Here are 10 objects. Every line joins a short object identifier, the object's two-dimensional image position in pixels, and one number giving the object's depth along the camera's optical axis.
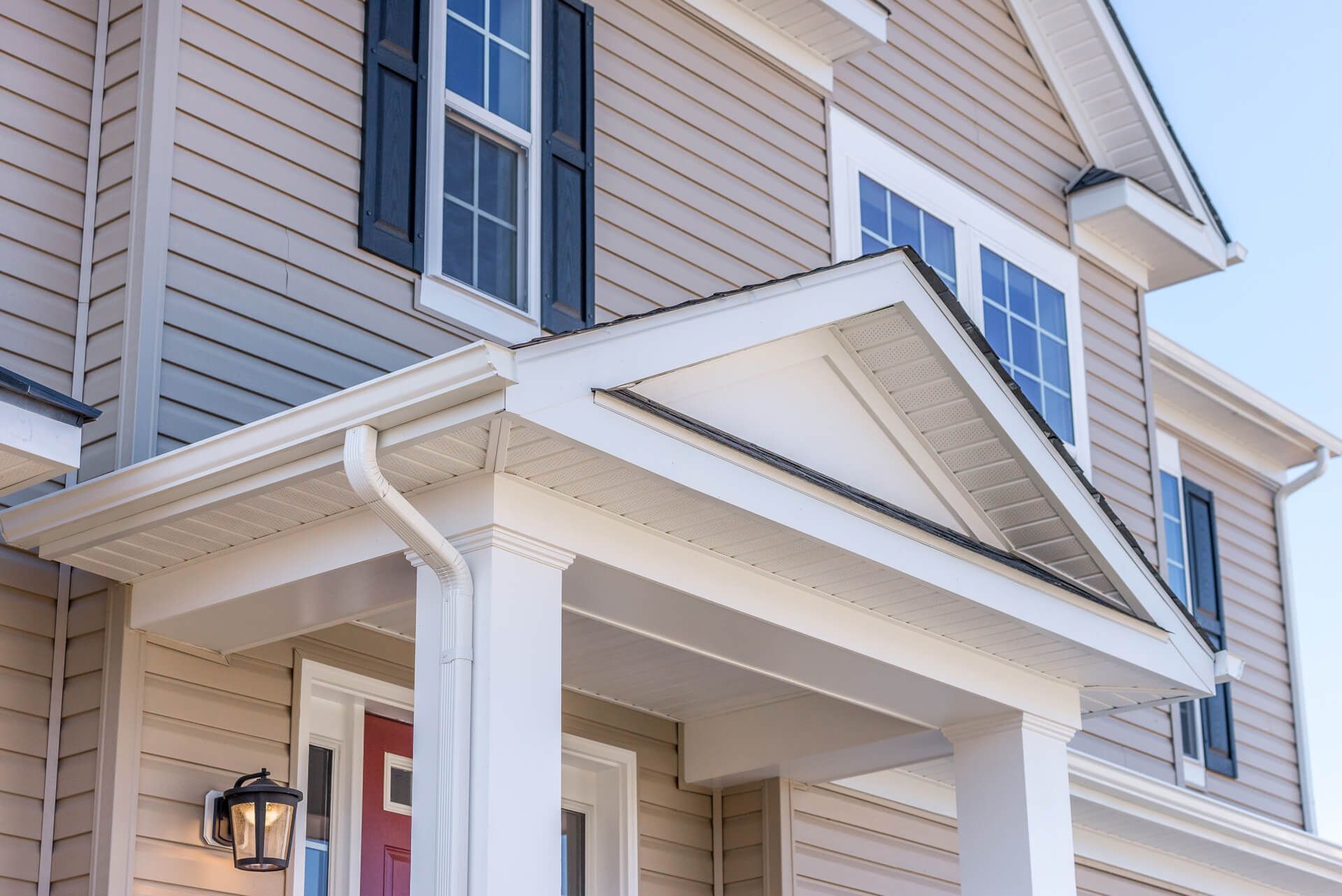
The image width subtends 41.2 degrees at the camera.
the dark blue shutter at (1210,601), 11.34
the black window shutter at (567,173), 6.84
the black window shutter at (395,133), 6.26
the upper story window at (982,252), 8.69
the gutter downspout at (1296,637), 12.07
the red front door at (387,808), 5.88
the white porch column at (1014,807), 6.14
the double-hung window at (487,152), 6.61
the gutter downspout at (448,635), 4.33
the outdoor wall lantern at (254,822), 5.18
